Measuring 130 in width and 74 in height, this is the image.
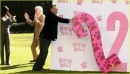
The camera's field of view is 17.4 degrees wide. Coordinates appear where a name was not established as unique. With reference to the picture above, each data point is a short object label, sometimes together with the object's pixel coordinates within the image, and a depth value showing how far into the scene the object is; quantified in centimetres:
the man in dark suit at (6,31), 1213
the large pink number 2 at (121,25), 1012
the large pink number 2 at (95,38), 1002
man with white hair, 1175
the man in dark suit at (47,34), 1038
